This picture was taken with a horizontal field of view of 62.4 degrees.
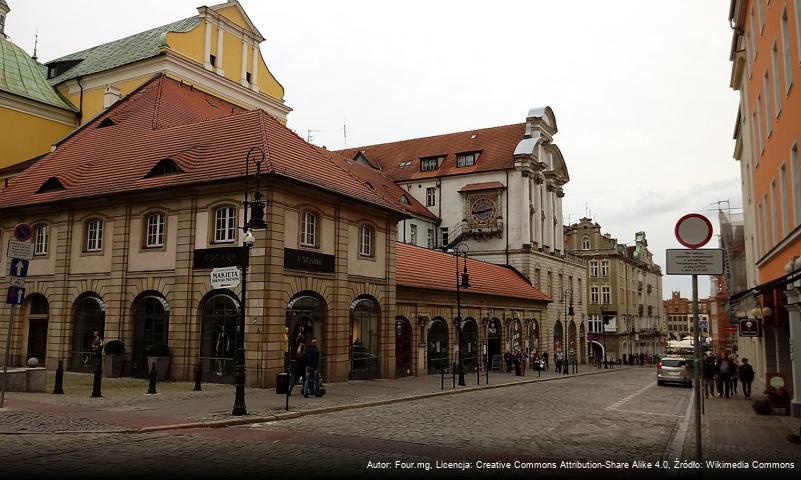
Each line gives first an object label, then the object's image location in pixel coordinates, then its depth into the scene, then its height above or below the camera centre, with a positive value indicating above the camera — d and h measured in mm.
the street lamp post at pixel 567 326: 59056 -372
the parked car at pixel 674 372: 34500 -2561
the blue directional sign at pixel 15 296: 15734 +515
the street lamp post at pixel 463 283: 28594 +1879
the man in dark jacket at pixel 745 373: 25909 -1935
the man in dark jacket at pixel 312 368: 20797 -1519
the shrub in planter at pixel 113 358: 25469 -1536
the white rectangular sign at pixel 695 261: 9555 +899
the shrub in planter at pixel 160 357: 24438 -1420
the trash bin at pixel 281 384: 20055 -1989
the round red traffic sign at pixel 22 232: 16031 +2086
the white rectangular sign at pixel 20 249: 15922 +1639
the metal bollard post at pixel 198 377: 21220 -1865
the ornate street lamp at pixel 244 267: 16047 +1311
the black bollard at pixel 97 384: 18667 -1883
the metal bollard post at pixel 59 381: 19844 -1905
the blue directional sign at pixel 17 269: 16031 +1160
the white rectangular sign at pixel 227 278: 17438 +1075
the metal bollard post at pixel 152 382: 19877 -1920
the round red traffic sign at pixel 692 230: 9789 +1377
